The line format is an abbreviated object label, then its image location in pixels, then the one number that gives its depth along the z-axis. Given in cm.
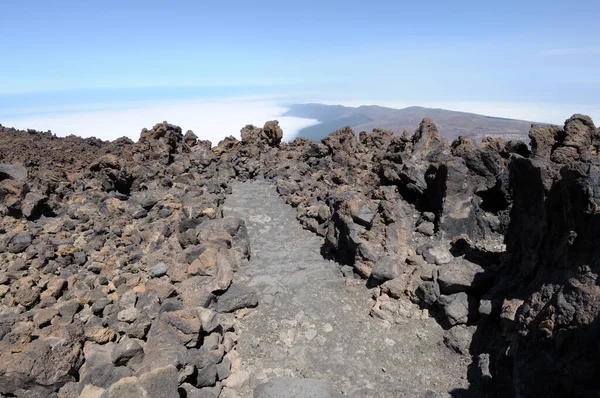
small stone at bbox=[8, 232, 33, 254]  888
